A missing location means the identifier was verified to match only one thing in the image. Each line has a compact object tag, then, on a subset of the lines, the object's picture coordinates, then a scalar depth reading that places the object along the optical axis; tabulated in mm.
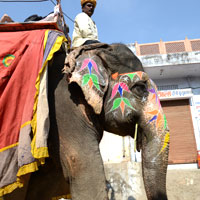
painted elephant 1717
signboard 7926
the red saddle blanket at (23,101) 1656
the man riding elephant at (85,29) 2412
